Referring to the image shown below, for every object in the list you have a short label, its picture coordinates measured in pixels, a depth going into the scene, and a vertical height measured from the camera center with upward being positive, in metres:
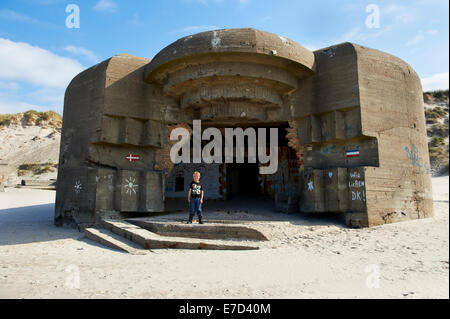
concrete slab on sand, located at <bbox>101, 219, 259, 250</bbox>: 5.56 -0.88
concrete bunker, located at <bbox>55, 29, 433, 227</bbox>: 7.55 +2.09
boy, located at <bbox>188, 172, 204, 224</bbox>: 6.89 -0.04
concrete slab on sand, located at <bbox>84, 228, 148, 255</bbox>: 5.59 -0.92
